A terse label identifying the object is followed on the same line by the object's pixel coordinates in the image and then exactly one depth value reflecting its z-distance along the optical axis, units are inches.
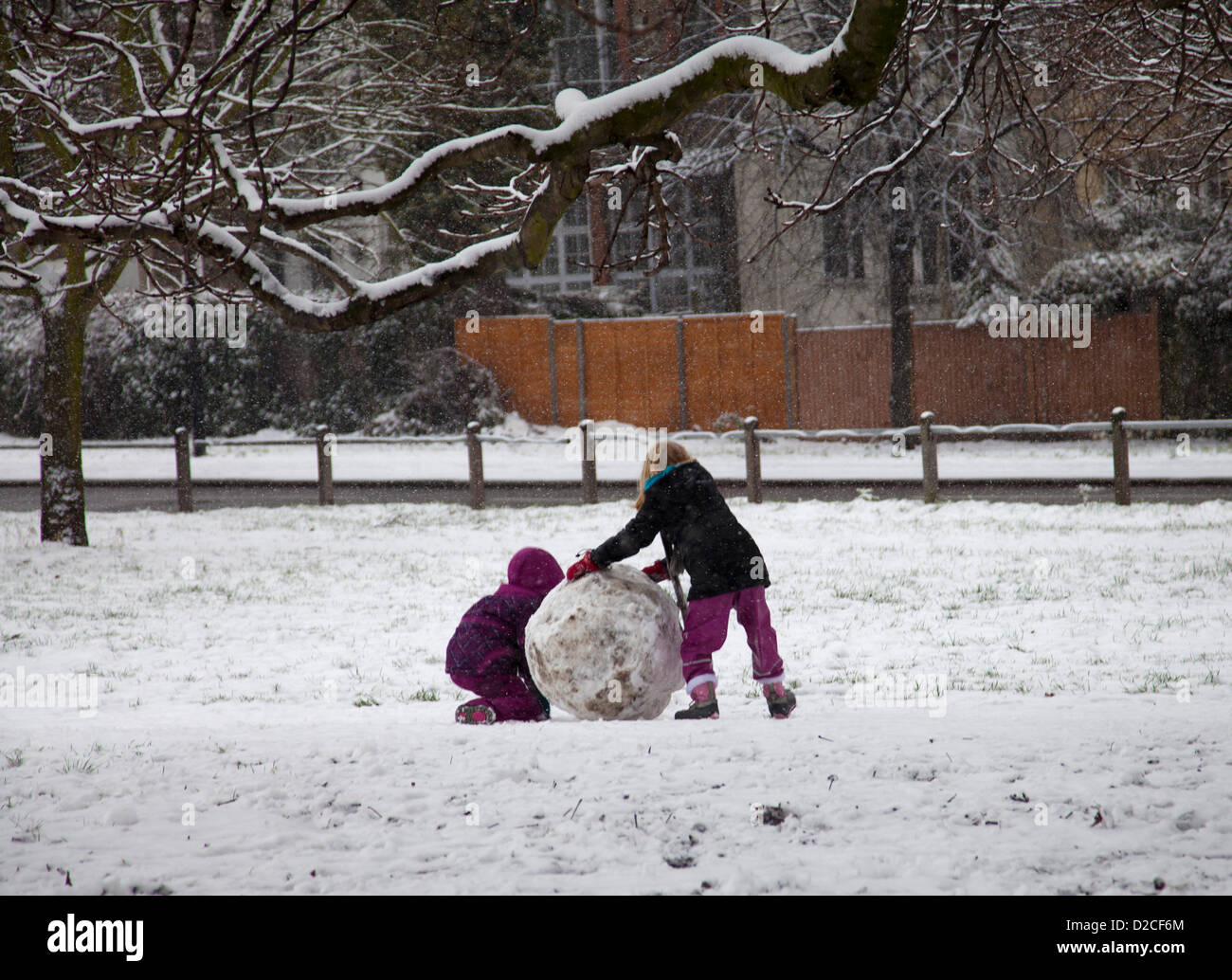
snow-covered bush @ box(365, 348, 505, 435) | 920.3
